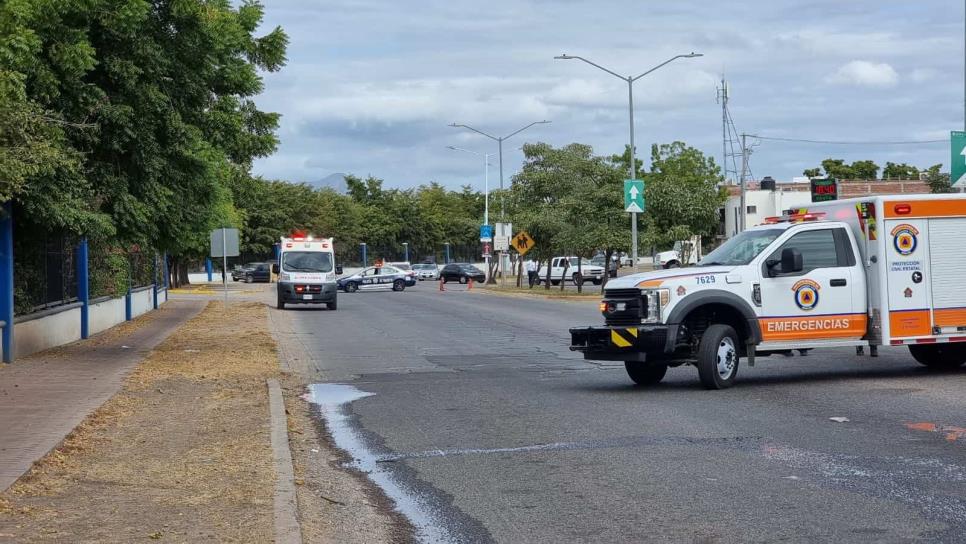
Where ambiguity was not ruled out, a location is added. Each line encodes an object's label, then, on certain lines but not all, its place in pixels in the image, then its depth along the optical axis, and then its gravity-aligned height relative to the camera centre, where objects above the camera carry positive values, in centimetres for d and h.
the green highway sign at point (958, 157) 2123 +189
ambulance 4041 +17
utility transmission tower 8400 +1180
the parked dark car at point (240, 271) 9200 +54
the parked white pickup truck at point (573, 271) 6538 -7
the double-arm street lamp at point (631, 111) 4028 +561
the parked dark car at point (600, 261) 6246 +48
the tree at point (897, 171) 11431 +902
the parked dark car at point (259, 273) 8700 +32
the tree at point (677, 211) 5284 +263
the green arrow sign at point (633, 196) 3888 +242
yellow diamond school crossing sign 5262 +131
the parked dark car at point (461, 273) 7762 -1
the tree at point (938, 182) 6512 +447
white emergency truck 1402 -36
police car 6394 -27
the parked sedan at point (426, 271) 8906 +18
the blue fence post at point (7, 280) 1888 +6
